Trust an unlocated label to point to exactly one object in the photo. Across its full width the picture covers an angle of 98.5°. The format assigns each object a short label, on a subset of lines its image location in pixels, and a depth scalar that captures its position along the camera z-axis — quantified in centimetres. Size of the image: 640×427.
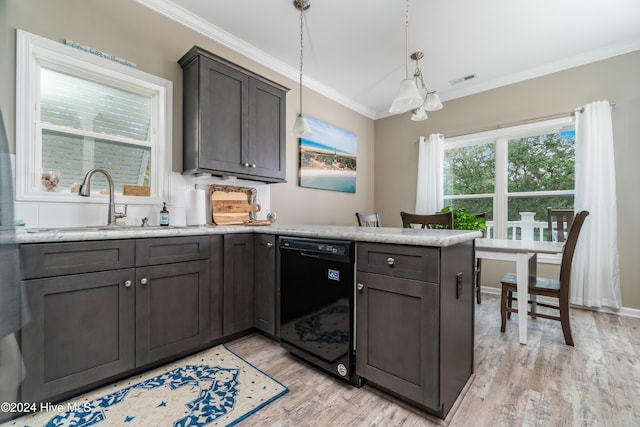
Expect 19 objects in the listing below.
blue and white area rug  135
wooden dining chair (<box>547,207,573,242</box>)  288
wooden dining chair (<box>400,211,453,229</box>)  221
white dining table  209
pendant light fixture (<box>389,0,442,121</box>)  201
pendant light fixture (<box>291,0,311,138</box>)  233
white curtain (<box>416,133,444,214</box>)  406
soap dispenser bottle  225
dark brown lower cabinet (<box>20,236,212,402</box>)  136
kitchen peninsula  133
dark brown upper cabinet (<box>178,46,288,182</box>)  229
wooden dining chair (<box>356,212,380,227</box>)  333
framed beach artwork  368
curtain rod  316
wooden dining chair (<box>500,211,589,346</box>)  209
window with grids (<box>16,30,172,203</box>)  178
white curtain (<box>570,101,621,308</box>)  288
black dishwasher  160
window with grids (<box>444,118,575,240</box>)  337
